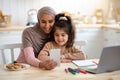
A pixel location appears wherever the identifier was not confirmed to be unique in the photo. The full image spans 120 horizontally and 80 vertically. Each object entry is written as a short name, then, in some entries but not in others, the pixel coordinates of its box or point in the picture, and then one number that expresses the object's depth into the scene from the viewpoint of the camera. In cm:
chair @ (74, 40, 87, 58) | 226
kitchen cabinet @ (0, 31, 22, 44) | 316
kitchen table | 141
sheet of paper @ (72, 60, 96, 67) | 173
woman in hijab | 197
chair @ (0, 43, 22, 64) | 203
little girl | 192
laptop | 143
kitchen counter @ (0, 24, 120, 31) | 318
